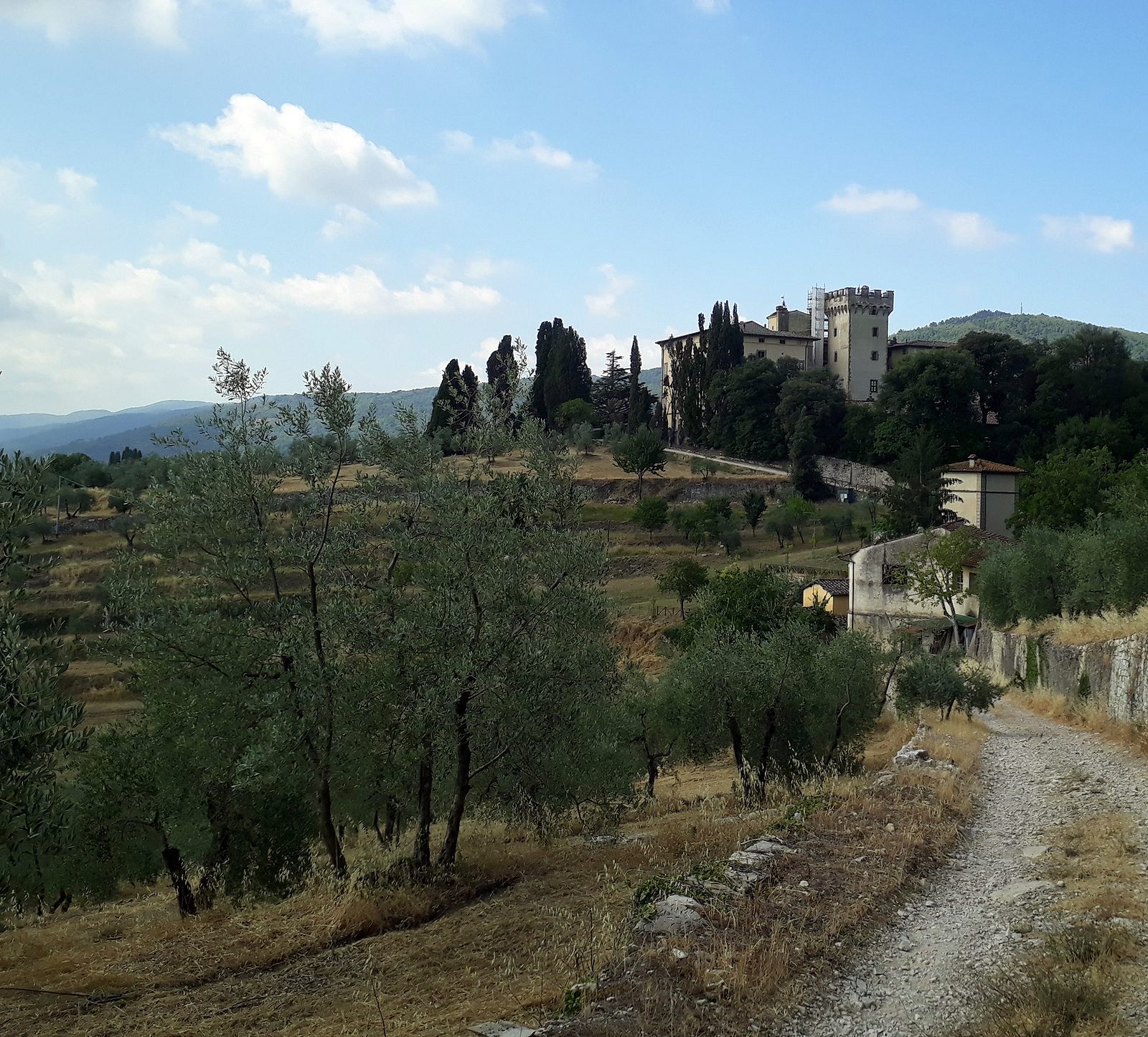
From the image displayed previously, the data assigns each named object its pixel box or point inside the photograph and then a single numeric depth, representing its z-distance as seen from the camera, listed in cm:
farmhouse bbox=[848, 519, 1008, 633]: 4300
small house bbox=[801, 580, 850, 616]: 4775
